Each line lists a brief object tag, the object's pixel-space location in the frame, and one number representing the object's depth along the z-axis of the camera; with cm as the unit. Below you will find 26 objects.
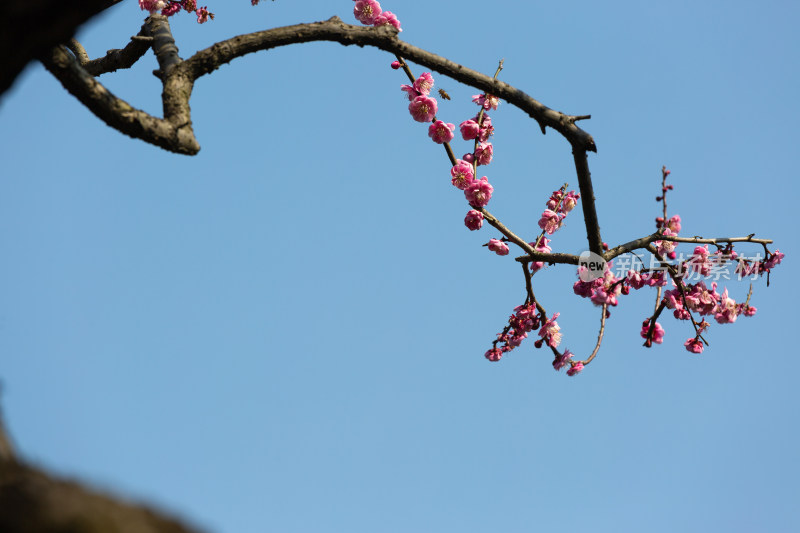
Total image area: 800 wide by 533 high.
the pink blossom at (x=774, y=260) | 1114
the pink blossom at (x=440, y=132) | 1096
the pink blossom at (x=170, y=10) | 1230
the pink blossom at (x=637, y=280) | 1073
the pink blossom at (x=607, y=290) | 1022
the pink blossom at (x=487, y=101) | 1175
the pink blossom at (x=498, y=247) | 1135
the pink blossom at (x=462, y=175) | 1093
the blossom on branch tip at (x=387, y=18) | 1133
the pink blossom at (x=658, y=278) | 1062
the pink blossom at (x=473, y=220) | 1082
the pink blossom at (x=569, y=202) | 1230
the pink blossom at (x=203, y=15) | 1324
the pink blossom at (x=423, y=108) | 1110
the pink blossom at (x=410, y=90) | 1122
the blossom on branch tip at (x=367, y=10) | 1159
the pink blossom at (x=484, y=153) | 1131
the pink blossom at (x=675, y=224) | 1284
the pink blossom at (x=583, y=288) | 1060
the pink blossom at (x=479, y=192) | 1083
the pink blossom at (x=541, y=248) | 1195
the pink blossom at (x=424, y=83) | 1122
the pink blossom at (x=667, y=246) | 1191
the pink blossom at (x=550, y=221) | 1196
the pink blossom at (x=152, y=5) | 1179
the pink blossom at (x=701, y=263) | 1133
